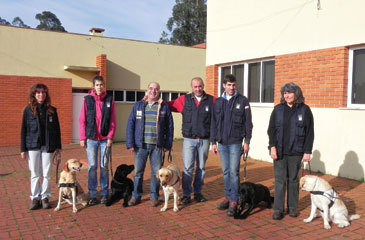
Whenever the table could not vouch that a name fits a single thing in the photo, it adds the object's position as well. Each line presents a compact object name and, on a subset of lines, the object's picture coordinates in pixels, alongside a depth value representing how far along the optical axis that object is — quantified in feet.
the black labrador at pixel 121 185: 18.04
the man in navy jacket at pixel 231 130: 16.61
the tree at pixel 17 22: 238.07
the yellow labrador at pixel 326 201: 14.92
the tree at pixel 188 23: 145.85
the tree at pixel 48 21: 228.63
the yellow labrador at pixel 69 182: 16.97
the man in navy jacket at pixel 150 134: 17.72
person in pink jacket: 17.72
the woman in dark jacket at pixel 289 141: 15.61
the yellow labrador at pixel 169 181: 16.53
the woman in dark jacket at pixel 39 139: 16.90
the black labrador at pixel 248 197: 16.35
